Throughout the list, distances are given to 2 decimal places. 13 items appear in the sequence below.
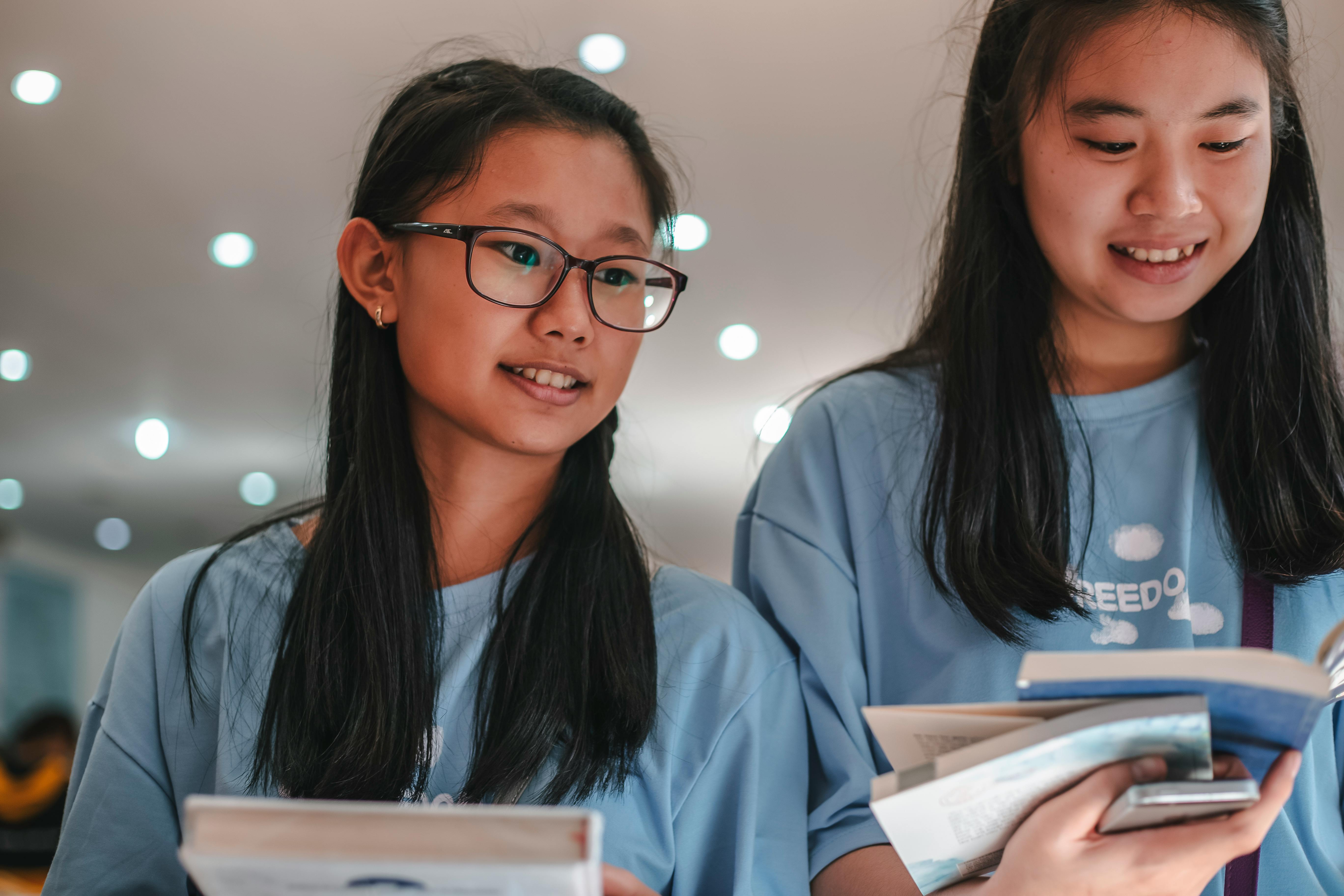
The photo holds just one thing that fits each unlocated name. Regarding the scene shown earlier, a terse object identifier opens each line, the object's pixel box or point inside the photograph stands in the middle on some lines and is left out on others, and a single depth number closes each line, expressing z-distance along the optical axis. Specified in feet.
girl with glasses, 3.64
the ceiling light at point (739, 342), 7.96
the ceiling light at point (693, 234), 7.32
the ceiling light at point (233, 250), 7.63
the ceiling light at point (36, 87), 6.72
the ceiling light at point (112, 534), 10.36
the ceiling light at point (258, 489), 9.57
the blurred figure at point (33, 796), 8.92
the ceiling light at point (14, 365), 8.45
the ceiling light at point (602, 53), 6.59
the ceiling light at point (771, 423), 7.57
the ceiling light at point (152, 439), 9.18
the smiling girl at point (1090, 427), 3.71
